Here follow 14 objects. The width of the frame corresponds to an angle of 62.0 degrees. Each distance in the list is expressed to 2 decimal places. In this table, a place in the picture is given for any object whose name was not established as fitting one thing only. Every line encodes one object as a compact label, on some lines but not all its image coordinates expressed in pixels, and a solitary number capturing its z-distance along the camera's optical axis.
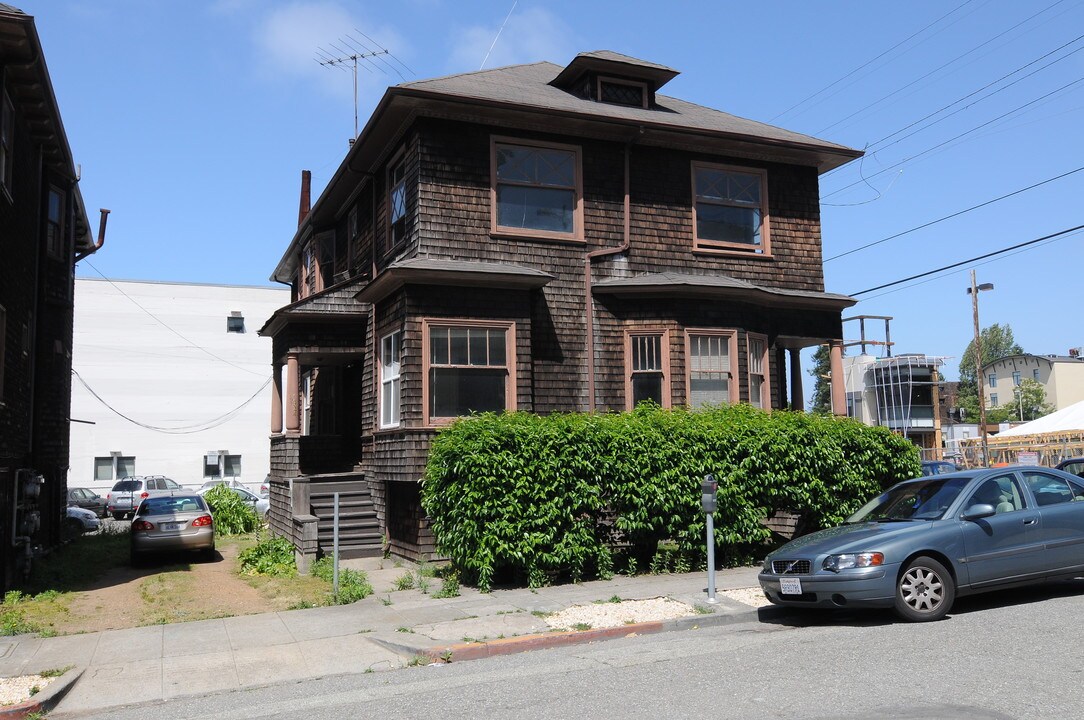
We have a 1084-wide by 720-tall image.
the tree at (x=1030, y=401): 83.88
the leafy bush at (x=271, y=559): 15.23
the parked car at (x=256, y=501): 31.30
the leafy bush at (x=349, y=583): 11.88
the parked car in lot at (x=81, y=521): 26.69
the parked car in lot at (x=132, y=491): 34.53
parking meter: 10.74
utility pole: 38.16
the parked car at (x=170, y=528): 16.66
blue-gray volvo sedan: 8.92
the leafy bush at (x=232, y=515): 23.82
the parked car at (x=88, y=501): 34.00
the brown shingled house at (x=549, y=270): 15.17
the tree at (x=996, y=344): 115.44
